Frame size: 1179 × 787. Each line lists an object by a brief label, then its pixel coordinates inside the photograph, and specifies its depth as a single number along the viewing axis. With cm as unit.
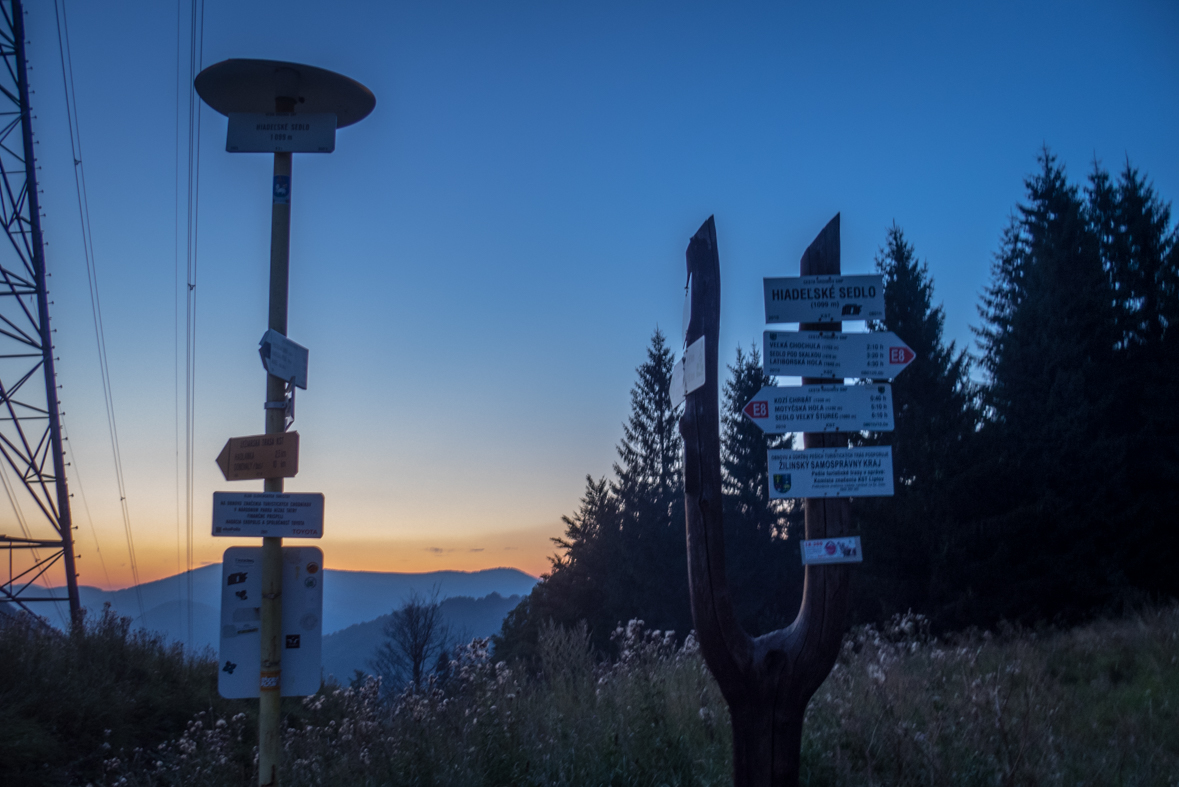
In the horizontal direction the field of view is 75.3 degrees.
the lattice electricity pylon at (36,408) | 1280
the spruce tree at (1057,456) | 2352
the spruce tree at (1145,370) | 2341
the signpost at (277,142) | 441
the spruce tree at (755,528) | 3409
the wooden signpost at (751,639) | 389
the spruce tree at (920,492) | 2420
